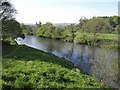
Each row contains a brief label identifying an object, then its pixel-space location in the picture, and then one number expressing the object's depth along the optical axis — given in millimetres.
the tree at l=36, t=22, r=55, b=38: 47270
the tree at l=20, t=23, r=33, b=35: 54654
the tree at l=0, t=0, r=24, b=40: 18830
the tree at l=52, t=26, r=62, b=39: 44167
